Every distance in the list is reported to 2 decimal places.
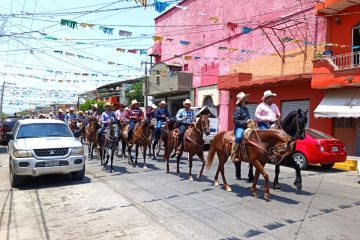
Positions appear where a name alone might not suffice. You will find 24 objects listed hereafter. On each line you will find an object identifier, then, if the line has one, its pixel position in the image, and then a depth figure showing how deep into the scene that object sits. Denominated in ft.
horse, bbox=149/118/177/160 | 48.66
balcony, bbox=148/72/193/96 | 115.75
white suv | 31.81
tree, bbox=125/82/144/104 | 170.50
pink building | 72.54
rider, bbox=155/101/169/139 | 51.65
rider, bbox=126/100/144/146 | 46.01
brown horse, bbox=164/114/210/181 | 33.91
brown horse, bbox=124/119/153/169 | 44.47
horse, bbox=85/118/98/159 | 49.83
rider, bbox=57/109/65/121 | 75.25
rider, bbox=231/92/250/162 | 28.84
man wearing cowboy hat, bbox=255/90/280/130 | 30.63
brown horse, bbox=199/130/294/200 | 27.40
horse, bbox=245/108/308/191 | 27.35
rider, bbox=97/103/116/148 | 44.04
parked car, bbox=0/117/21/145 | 83.39
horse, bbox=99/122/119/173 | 42.04
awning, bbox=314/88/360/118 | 59.62
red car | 44.62
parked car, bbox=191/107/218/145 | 67.00
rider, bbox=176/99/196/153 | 39.17
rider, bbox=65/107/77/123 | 73.59
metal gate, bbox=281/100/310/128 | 73.15
